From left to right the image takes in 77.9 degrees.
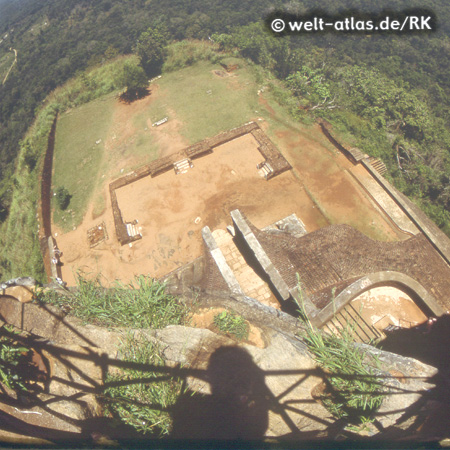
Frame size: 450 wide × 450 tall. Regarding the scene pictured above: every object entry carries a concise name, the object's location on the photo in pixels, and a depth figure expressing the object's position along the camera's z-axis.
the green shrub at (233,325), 5.14
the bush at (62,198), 16.75
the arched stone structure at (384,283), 7.79
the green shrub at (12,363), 4.18
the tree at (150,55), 25.83
